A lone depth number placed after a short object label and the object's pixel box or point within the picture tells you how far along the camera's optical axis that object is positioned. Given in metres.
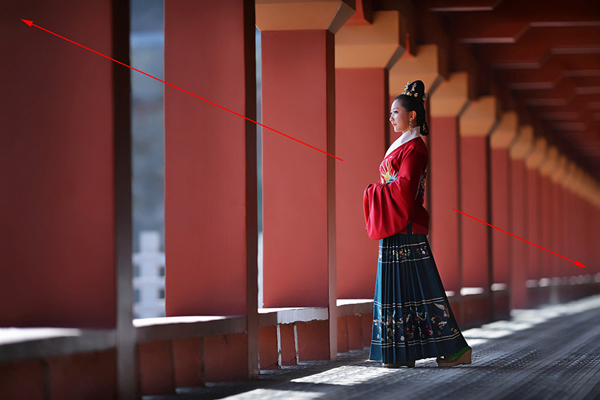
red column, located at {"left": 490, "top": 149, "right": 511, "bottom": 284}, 15.62
